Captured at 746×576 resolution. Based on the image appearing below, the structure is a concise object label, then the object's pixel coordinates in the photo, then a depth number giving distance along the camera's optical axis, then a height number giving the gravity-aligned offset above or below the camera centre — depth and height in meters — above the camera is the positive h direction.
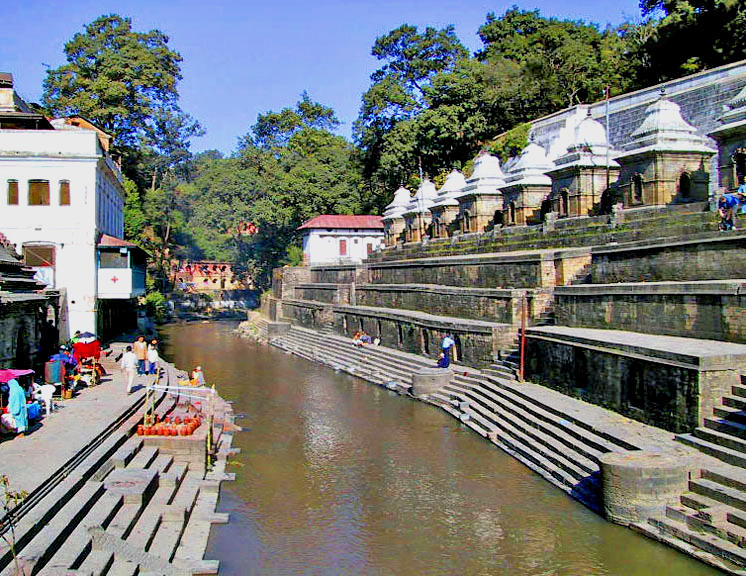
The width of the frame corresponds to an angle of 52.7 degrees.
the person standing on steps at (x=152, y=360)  20.27 -1.99
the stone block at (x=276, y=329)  40.41 -2.37
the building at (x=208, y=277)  66.19 +0.81
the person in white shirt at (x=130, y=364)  17.01 -1.83
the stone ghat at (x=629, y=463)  9.73 -2.90
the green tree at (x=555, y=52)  43.72 +14.97
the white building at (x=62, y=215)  23.73 +2.32
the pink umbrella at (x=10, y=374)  12.71 -1.49
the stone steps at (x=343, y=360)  24.69 -2.95
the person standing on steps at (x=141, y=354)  20.49 -1.84
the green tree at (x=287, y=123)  63.06 +13.77
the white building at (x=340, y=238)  48.16 +3.06
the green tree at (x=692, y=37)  31.13 +10.94
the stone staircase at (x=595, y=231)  18.56 +1.59
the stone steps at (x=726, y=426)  10.90 -2.16
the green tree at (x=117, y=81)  45.78 +13.04
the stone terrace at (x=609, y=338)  10.94 -1.20
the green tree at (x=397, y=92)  47.41 +12.32
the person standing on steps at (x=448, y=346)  22.43 -1.86
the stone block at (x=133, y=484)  10.64 -2.89
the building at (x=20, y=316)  15.91 -0.65
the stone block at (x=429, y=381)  21.31 -2.75
